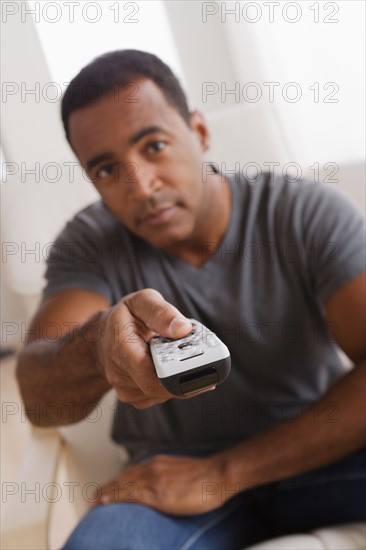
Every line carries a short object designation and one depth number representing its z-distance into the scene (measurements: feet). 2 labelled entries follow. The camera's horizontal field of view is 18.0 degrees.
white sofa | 4.09
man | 4.32
